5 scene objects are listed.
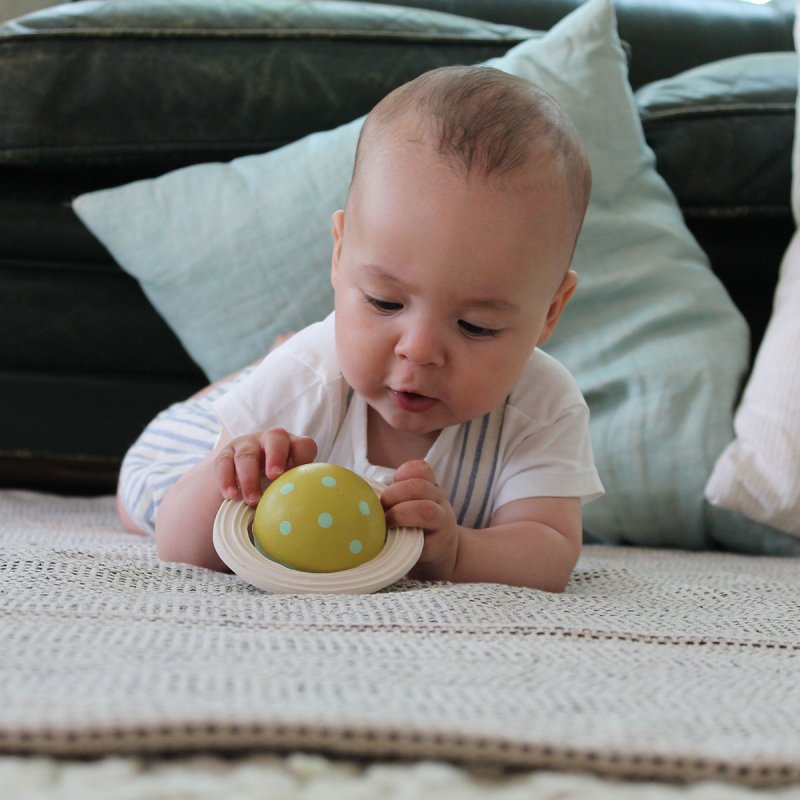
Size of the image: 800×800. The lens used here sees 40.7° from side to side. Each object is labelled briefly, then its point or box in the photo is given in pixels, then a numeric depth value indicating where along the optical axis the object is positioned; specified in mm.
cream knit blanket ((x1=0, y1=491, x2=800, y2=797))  472
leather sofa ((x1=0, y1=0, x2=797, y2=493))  1553
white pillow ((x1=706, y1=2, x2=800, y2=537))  1250
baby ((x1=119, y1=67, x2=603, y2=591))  891
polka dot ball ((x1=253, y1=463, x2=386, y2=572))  849
